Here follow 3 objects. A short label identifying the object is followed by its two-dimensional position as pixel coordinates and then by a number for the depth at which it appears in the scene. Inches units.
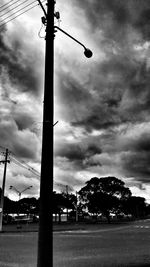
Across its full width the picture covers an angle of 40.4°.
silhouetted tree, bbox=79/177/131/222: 1914.5
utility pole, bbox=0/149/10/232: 926.4
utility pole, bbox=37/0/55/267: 133.4
